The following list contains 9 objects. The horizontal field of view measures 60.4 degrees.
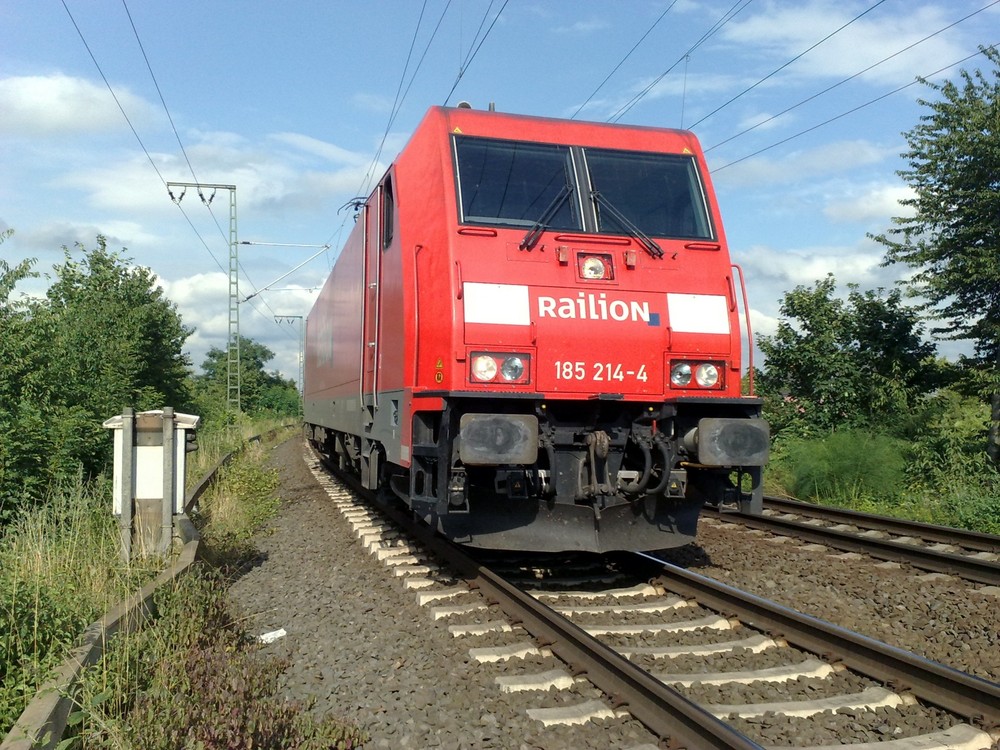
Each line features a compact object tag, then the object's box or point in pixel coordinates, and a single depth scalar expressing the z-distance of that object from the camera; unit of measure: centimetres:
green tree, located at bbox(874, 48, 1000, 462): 1280
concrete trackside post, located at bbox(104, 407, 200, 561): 731
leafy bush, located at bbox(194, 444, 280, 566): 877
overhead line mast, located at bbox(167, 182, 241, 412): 2967
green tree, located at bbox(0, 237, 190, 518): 847
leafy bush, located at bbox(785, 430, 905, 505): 1262
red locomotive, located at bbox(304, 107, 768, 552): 607
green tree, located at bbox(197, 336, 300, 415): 3962
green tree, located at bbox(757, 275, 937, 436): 1488
